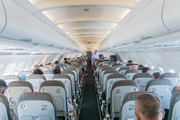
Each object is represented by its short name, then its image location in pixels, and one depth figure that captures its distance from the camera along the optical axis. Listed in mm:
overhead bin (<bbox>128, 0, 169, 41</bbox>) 2107
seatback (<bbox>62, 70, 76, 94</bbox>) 5406
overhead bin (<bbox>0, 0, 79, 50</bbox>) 2010
